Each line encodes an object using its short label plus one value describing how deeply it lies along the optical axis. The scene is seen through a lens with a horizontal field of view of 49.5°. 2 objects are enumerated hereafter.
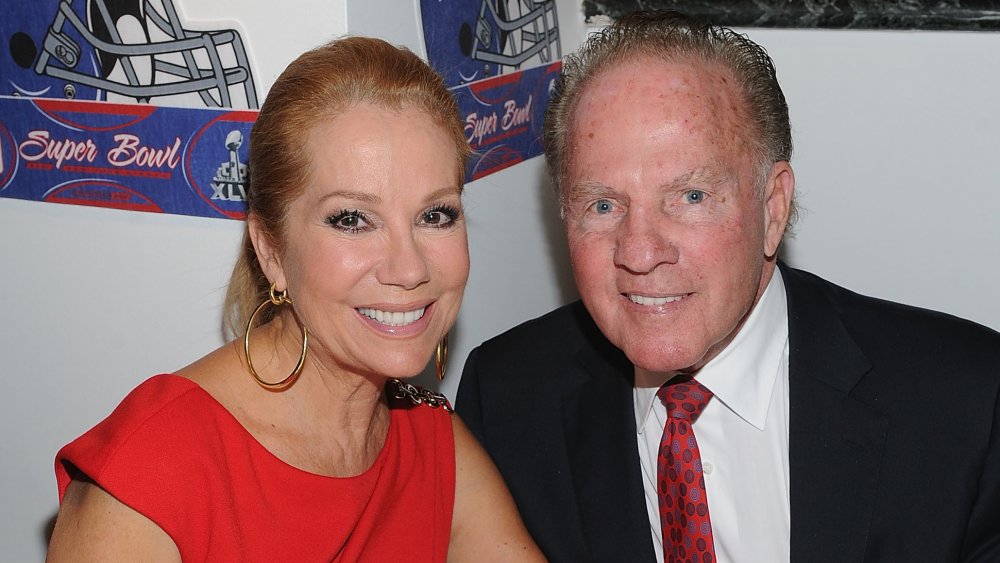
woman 1.53
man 1.71
